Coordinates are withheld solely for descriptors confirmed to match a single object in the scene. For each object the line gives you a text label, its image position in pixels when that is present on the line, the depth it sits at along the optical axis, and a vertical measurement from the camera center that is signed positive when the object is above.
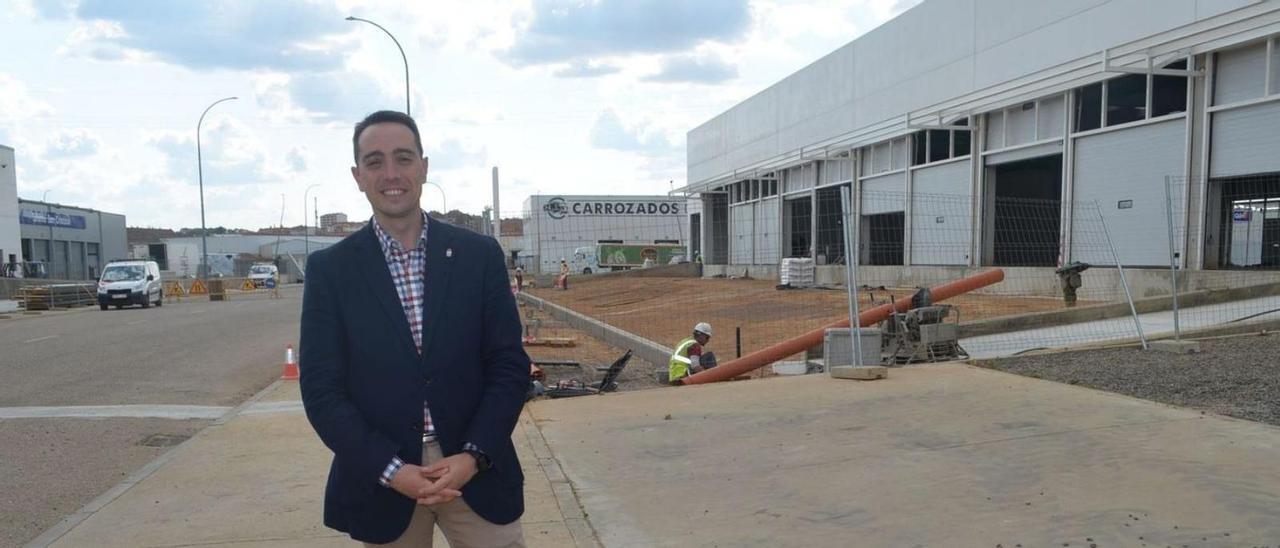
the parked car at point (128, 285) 27.75 -1.31
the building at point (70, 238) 53.62 +0.73
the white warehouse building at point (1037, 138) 16.42 +2.91
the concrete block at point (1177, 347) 8.33 -1.10
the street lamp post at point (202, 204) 40.94 +2.16
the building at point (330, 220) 101.36 +3.42
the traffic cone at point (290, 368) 10.45 -1.59
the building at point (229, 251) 72.81 -0.41
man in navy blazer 2.19 -0.34
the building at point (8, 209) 44.34 +2.22
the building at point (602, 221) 61.66 +1.94
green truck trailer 58.50 -0.85
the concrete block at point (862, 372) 8.12 -1.31
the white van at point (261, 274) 52.72 -1.87
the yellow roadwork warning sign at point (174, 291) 38.05 -2.14
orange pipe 9.90 -1.30
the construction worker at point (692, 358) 9.98 -1.44
